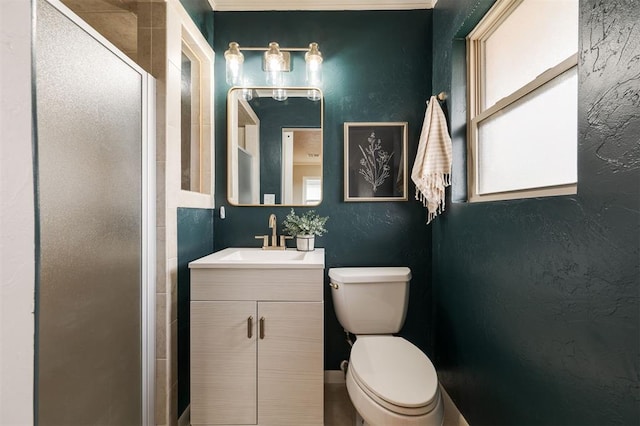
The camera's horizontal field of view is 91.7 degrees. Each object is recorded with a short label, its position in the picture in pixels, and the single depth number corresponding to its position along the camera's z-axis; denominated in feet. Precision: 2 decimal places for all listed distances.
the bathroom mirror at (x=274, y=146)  6.50
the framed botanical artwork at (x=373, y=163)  6.47
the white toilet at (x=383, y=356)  3.64
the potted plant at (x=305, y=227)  6.20
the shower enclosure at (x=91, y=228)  2.89
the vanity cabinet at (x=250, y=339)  4.80
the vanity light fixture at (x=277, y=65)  6.13
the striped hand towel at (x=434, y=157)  5.45
